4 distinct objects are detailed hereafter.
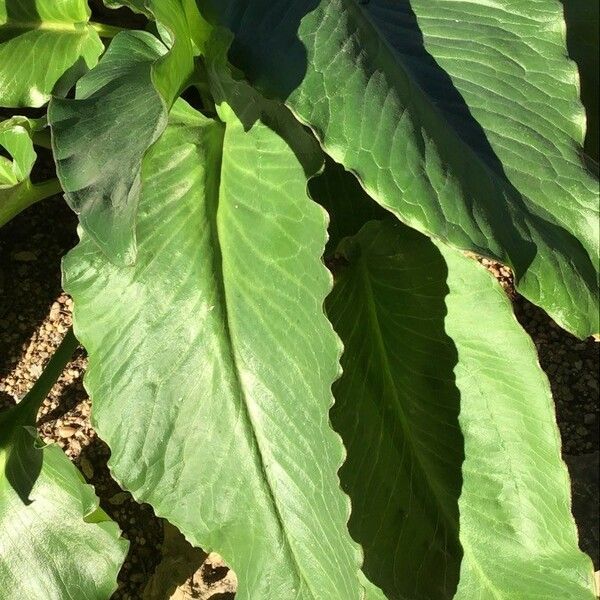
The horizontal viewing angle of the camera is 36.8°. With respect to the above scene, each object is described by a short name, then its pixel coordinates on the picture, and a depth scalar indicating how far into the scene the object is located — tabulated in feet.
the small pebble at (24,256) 5.08
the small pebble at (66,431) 4.89
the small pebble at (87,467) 4.86
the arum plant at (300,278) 3.24
